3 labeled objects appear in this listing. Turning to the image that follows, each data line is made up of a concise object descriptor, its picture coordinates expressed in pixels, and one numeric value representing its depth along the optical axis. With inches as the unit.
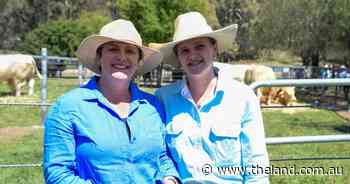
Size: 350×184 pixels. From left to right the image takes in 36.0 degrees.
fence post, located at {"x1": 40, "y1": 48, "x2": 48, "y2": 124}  401.7
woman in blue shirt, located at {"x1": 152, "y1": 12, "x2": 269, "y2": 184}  110.5
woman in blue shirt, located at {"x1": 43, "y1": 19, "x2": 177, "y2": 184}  100.6
